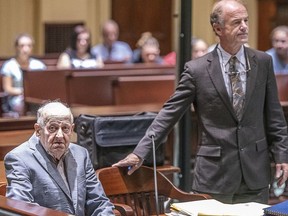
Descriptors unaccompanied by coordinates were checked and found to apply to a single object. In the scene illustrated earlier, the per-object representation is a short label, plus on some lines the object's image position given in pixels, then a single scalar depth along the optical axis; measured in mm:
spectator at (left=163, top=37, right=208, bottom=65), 17045
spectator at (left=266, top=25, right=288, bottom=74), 15944
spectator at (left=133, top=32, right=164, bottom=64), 18273
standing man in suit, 6814
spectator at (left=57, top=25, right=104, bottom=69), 17437
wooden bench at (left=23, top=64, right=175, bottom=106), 14644
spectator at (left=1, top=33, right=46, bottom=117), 15133
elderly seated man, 5903
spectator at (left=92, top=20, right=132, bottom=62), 19479
